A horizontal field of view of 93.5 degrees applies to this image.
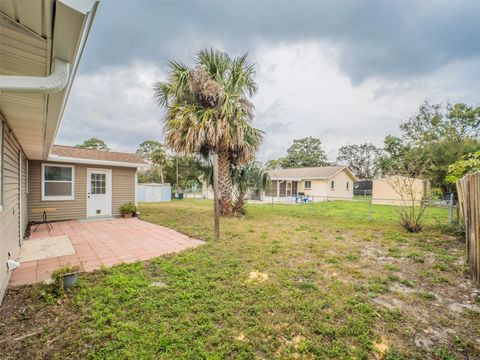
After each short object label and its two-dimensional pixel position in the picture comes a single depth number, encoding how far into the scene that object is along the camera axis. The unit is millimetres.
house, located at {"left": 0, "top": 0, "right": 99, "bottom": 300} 1307
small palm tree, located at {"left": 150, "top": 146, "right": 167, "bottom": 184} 25250
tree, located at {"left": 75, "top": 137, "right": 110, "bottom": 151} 34438
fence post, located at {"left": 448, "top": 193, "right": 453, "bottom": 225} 6859
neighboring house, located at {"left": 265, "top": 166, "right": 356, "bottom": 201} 20141
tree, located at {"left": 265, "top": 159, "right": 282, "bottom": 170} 41656
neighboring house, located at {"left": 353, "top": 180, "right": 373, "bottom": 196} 29312
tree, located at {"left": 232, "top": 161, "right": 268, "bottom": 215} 9773
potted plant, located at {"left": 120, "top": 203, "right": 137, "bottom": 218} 9812
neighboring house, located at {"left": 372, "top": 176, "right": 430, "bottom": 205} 17422
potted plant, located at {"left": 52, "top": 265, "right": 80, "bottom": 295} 3064
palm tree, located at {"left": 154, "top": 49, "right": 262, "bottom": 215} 8430
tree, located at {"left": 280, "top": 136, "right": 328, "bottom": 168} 40062
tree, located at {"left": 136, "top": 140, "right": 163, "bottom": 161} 35438
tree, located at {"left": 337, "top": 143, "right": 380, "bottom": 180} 43312
